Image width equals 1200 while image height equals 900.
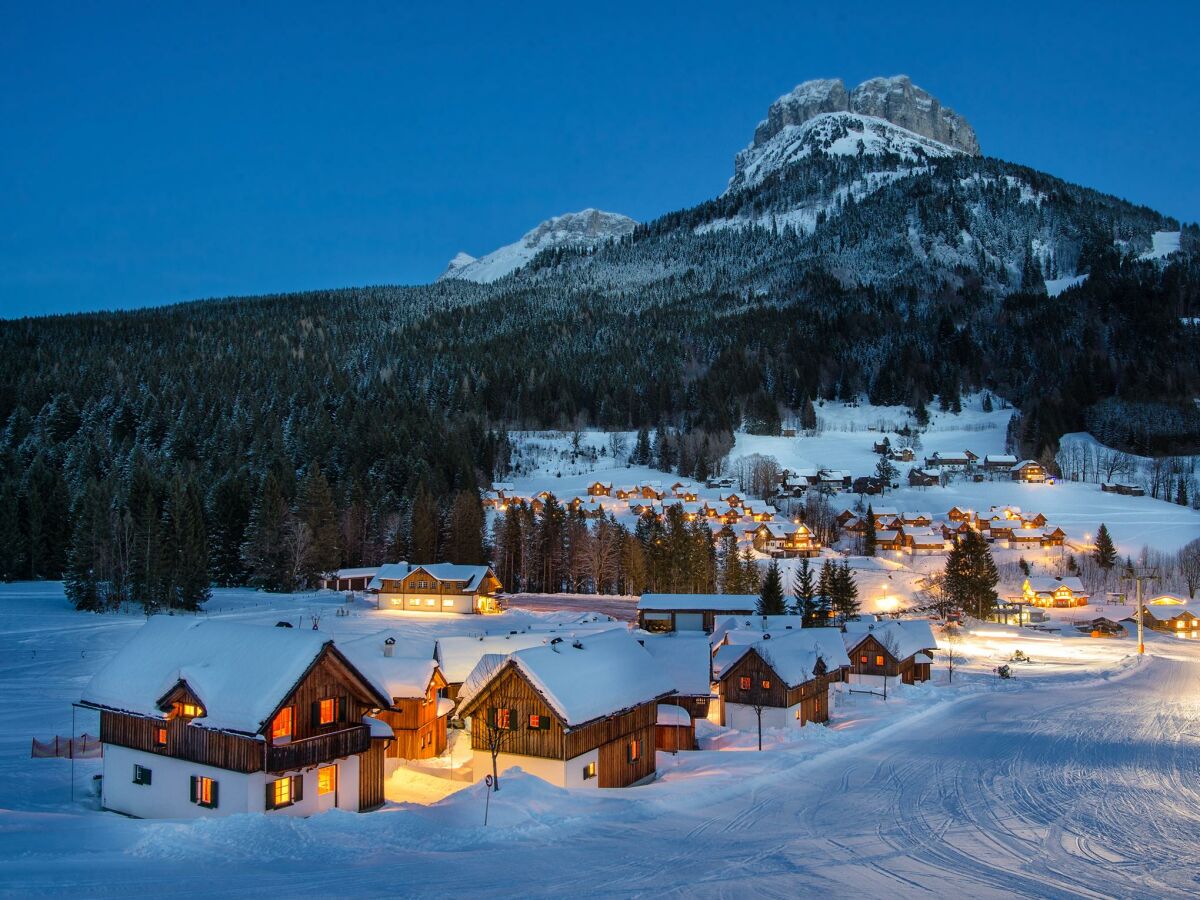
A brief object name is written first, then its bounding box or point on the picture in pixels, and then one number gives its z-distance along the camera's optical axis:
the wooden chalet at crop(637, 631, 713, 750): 35.94
